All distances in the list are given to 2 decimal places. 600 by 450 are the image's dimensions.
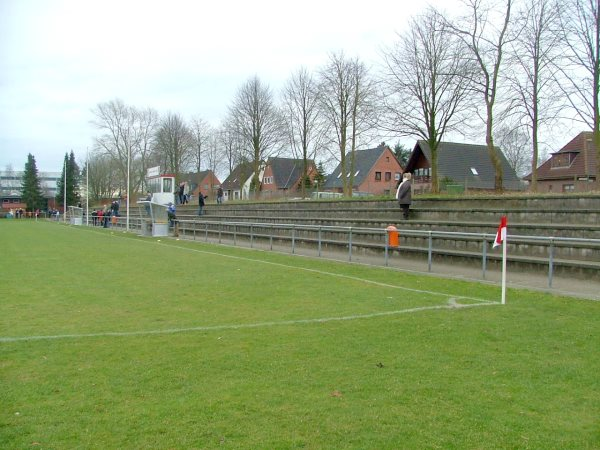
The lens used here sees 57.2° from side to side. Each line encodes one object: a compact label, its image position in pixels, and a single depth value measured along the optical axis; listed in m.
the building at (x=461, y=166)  49.62
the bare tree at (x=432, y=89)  23.48
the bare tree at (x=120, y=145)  73.06
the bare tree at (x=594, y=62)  18.59
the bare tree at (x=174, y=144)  59.62
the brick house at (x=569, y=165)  39.09
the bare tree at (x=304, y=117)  37.06
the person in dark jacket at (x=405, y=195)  18.34
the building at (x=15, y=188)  103.19
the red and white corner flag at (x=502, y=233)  9.01
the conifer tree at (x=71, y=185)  92.44
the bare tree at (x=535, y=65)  20.33
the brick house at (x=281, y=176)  75.56
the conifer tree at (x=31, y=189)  92.88
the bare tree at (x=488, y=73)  21.66
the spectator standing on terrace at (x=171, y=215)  32.11
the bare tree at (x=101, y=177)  77.44
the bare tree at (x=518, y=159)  58.12
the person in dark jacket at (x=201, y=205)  36.59
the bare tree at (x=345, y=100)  32.12
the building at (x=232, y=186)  79.69
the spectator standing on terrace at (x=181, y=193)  49.30
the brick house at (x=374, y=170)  64.94
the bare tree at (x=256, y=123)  43.12
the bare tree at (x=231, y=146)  46.09
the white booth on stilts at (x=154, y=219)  31.03
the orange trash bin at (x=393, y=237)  15.31
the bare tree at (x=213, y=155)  59.78
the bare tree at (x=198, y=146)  61.66
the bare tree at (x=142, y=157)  71.25
